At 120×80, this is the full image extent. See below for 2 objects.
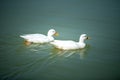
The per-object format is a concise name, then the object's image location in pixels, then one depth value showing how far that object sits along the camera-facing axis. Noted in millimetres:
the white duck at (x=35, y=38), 9156
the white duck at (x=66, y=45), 8727
